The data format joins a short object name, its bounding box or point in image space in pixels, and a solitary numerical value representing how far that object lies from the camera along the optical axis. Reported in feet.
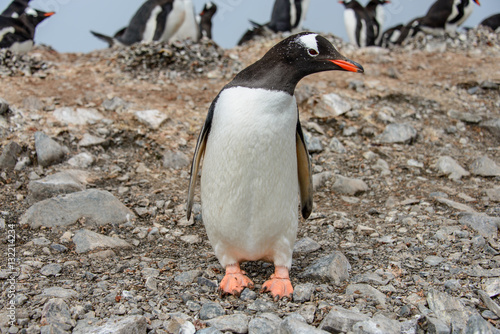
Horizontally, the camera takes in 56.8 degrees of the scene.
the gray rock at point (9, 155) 12.99
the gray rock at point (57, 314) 6.67
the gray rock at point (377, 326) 6.53
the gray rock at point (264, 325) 6.68
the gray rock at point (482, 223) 10.47
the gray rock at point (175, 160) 14.66
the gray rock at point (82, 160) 13.86
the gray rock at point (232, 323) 6.74
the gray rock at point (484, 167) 14.76
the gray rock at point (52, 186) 11.76
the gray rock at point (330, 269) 8.45
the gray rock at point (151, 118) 15.90
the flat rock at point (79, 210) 10.59
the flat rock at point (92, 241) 9.61
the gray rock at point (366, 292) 7.65
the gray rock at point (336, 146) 16.14
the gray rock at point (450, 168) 14.71
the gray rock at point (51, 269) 8.37
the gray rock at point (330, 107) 17.67
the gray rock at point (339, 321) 6.68
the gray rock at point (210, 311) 7.13
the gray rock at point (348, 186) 13.76
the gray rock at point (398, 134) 16.81
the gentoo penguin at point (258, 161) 7.35
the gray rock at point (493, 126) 17.72
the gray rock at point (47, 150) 13.48
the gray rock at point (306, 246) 10.05
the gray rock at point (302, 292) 7.76
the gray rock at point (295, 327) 6.45
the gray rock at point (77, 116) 15.53
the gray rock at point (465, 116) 18.29
